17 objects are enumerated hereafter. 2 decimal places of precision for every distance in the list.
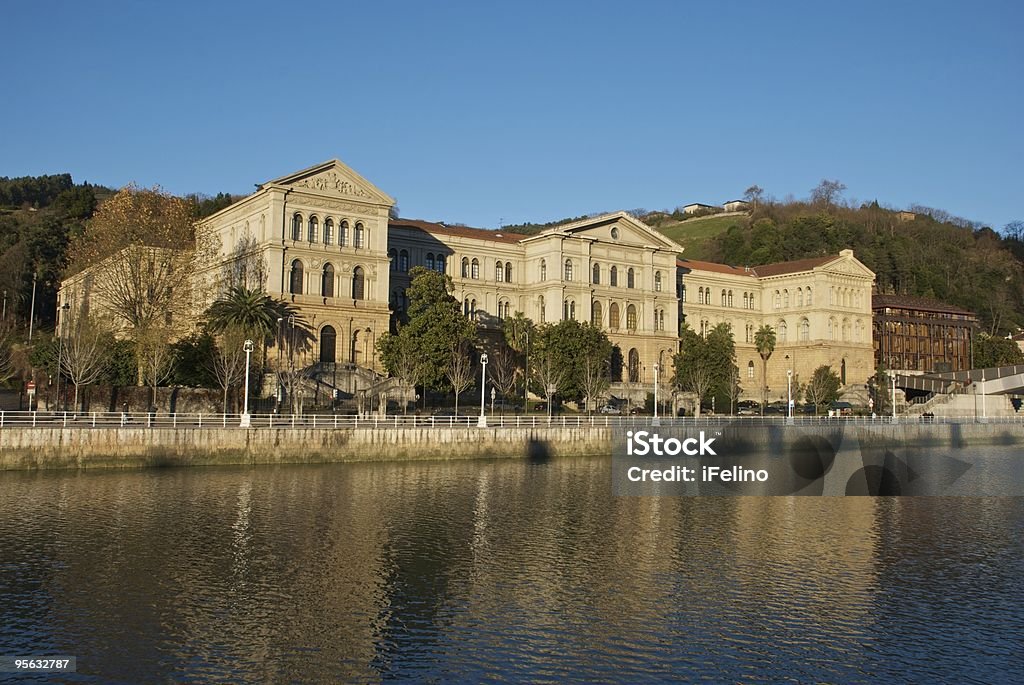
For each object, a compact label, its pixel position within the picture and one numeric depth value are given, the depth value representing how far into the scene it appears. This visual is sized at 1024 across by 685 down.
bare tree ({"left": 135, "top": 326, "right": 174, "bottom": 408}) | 58.47
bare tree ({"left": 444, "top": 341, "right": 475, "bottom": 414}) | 68.50
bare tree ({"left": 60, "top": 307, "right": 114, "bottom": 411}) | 56.06
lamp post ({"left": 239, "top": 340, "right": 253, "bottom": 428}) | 49.03
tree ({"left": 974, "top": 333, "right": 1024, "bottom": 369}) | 128.16
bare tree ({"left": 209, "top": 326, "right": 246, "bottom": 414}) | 61.28
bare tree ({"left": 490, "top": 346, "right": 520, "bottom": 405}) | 79.00
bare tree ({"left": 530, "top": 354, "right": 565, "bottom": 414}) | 75.69
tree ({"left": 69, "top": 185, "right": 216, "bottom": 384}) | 62.12
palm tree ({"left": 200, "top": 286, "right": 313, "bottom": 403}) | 66.06
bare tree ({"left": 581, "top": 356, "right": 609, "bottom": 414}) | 77.16
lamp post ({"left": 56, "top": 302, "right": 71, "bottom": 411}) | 58.75
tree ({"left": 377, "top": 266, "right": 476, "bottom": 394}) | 69.69
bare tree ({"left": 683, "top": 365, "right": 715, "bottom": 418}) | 89.73
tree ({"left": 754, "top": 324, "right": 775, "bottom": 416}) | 115.25
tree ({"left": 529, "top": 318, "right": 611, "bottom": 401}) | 77.38
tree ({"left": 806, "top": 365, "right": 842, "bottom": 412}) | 104.51
